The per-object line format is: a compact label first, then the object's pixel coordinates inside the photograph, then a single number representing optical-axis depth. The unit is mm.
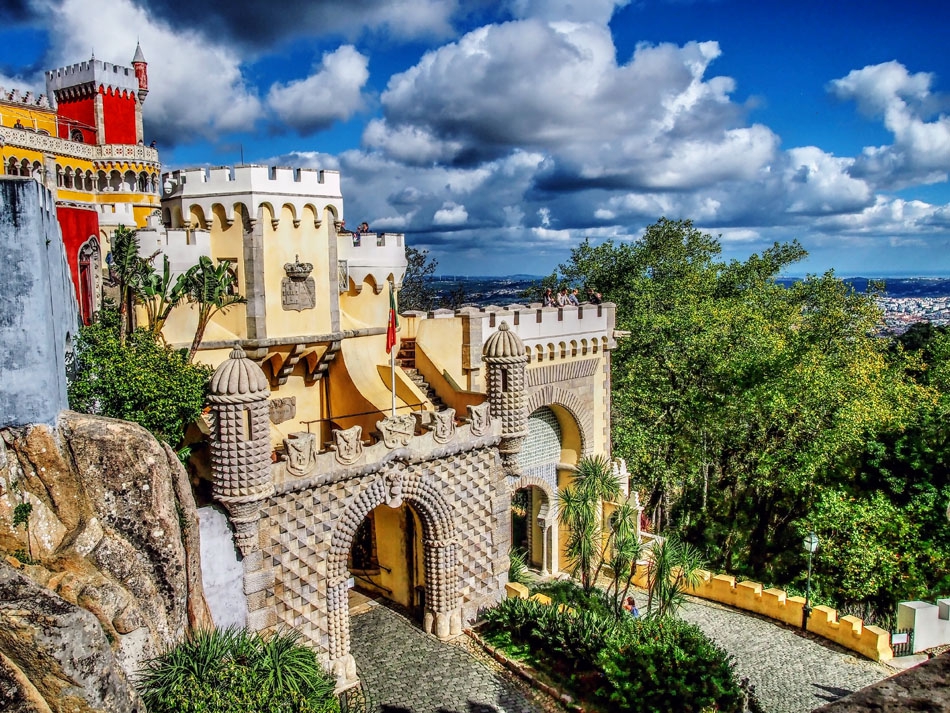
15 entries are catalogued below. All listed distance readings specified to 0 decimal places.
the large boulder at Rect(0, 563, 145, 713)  9164
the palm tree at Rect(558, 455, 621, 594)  19984
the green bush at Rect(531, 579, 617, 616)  20469
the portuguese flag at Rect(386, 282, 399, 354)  18766
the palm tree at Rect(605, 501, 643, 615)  19781
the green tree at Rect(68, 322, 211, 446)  15211
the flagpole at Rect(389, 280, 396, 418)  18262
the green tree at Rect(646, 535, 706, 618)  19012
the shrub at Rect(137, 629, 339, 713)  12195
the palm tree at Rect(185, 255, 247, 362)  17875
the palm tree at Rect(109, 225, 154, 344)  16953
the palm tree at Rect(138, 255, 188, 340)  17344
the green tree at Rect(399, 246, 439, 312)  46031
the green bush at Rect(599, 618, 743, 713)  15516
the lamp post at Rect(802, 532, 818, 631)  20338
